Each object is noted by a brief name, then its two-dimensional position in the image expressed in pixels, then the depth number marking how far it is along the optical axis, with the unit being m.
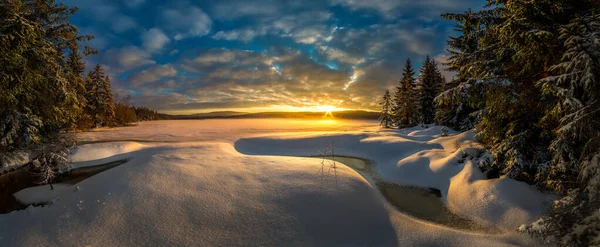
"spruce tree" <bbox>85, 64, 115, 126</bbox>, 35.94
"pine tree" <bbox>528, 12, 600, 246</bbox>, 3.70
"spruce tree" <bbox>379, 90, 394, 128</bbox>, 44.73
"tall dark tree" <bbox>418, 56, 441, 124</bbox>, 32.12
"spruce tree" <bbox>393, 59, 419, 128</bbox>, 35.22
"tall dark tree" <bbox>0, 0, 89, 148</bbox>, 7.07
